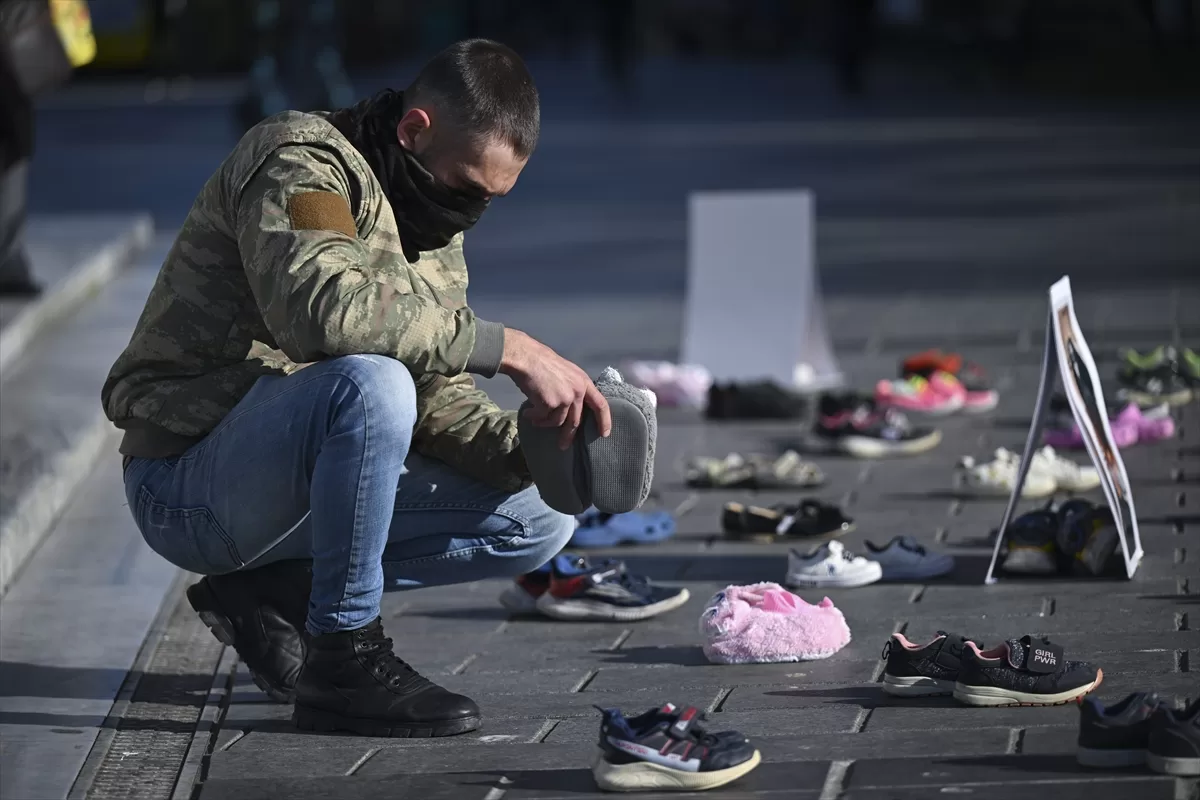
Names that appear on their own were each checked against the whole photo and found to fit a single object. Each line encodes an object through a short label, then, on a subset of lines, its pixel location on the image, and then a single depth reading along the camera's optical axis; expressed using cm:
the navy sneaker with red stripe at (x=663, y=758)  701
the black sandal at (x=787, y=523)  1137
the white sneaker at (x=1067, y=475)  1208
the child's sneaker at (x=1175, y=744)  674
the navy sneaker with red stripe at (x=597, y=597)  974
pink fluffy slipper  875
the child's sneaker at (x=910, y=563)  1029
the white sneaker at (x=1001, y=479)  1196
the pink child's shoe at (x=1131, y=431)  1341
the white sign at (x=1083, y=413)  955
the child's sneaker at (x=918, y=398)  1498
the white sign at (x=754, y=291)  1636
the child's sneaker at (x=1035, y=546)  1009
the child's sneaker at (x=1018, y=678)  779
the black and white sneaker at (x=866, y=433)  1379
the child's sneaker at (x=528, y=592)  998
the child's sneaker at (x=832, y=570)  1013
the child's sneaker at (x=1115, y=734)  688
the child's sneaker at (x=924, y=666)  799
